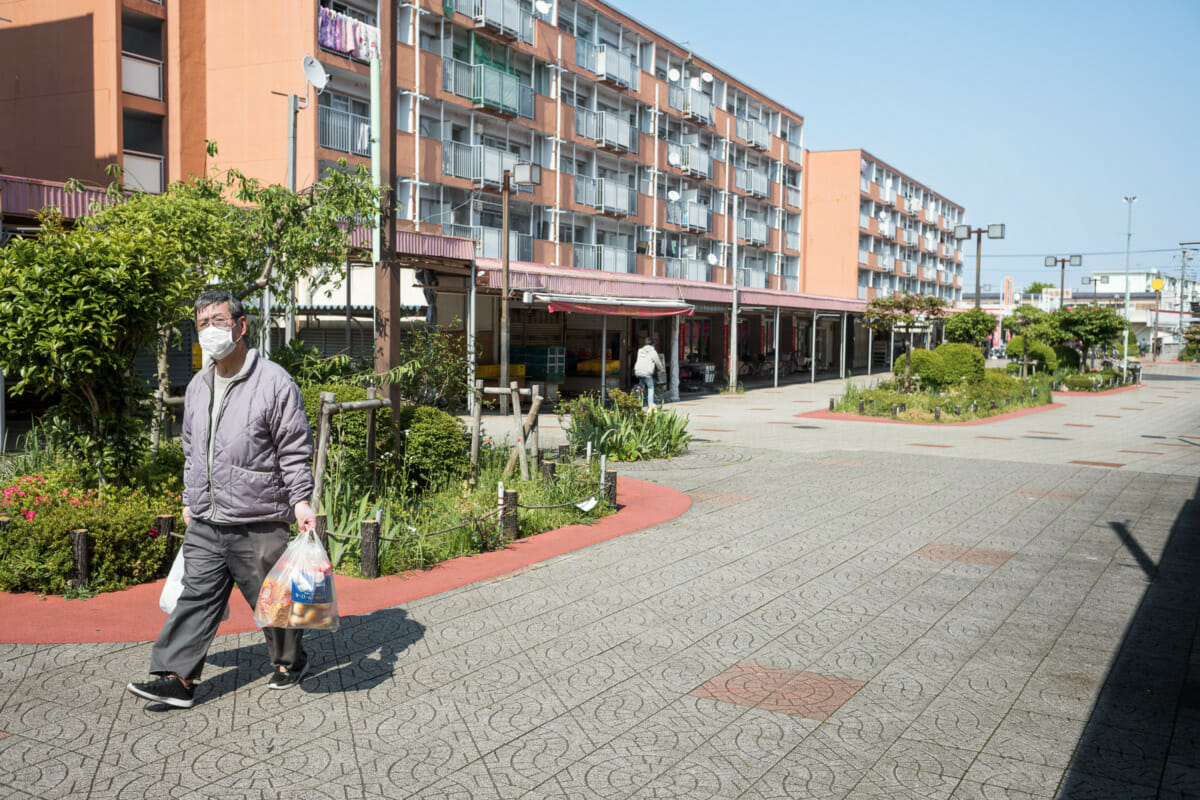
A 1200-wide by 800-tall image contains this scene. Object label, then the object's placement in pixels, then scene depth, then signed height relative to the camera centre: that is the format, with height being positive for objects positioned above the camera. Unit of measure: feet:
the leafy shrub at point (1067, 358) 136.46 -0.49
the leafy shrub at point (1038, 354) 128.88 +0.01
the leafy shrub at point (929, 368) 85.71 -1.38
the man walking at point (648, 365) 71.97 -1.30
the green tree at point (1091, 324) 136.15 +4.26
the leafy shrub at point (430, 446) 30.22 -3.18
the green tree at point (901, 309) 108.37 +4.75
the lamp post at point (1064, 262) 175.73 +17.27
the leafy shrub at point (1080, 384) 120.78 -3.59
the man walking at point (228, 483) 14.82 -2.16
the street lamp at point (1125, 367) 143.04 -1.72
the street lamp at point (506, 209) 61.14 +8.87
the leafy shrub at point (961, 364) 85.87 -0.98
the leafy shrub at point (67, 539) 20.67 -4.28
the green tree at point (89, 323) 21.04 +0.33
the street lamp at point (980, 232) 116.98 +14.68
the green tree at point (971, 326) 135.11 +3.78
